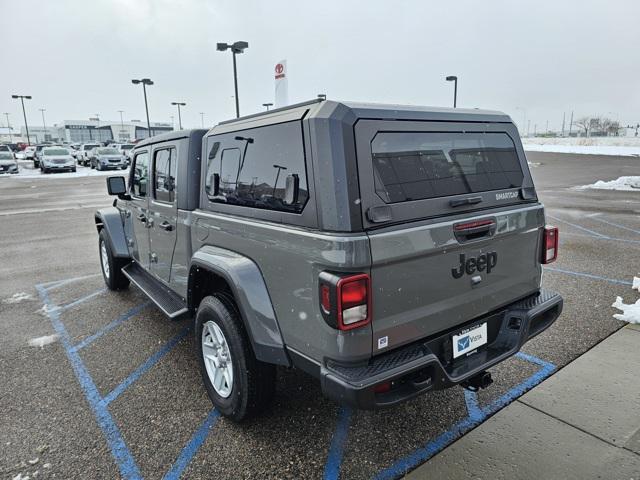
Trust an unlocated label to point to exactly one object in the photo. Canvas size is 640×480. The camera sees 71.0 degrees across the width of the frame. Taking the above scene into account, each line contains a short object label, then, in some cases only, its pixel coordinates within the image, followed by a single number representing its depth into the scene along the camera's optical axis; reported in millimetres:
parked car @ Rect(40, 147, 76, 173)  27875
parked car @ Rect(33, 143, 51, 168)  32725
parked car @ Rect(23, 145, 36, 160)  42281
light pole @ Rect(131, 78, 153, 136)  35388
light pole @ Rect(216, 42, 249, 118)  19878
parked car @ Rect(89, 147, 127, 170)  29438
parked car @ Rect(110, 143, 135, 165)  35969
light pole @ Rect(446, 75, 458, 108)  28998
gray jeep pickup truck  2189
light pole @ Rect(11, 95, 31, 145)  54353
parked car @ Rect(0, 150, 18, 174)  27953
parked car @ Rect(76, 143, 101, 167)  34759
